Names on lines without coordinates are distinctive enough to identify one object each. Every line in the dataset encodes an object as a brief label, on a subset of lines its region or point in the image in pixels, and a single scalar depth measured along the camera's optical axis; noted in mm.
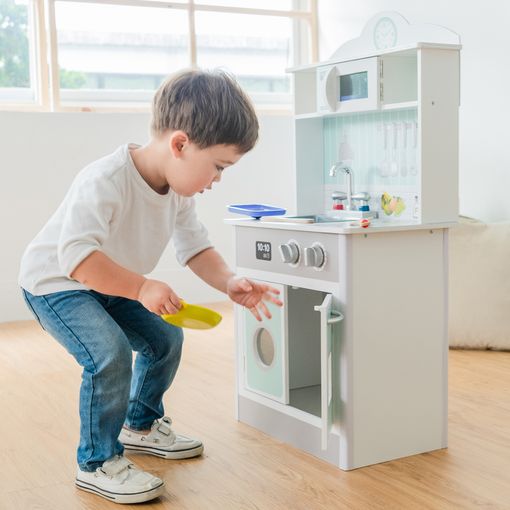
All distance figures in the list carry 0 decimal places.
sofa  3141
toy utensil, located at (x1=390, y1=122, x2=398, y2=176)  2352
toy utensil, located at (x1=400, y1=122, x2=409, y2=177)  2322
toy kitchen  1906
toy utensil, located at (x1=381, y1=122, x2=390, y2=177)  2389
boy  1690
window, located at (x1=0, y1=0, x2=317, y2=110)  4160
